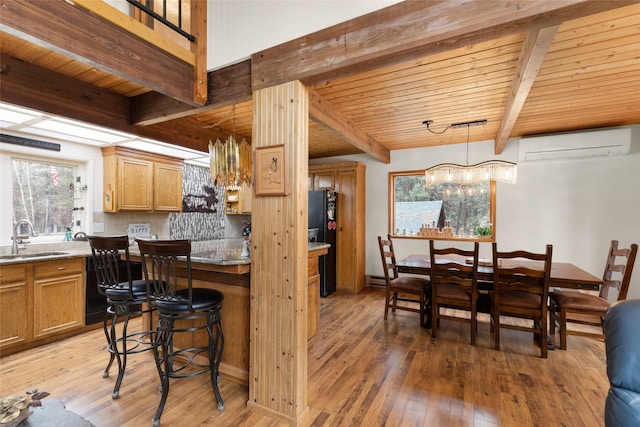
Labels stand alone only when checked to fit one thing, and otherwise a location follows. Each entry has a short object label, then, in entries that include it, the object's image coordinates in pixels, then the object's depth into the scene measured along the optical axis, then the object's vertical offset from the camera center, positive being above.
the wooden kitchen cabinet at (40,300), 2.60 -0.87
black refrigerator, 4.65 -0.24
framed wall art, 1.85 +0.26
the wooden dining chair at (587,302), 2.66 -0.84
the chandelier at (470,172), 3.36 +0.49
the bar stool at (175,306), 1.79 -0.63
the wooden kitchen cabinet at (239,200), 5.48 +0.21
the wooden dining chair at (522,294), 2.61 -0.80
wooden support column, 1.82 -0.38
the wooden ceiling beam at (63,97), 2.13 +0.94
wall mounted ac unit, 3.77 +0.93
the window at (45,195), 3.18 +0.18
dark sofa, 0.98 -0.53
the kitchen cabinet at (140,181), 3.71 +0.40
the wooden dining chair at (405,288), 3.30 -0.87
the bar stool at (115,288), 2.06 -0.59
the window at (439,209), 4.61 +0.06
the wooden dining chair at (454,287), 2.84 -0.79
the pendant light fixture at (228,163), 2.49 +0.42
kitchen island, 2.10 -0.69
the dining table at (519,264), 2.62 -0.59
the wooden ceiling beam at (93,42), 1.43 +0.96
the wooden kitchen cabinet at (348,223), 4.96 -0.19
